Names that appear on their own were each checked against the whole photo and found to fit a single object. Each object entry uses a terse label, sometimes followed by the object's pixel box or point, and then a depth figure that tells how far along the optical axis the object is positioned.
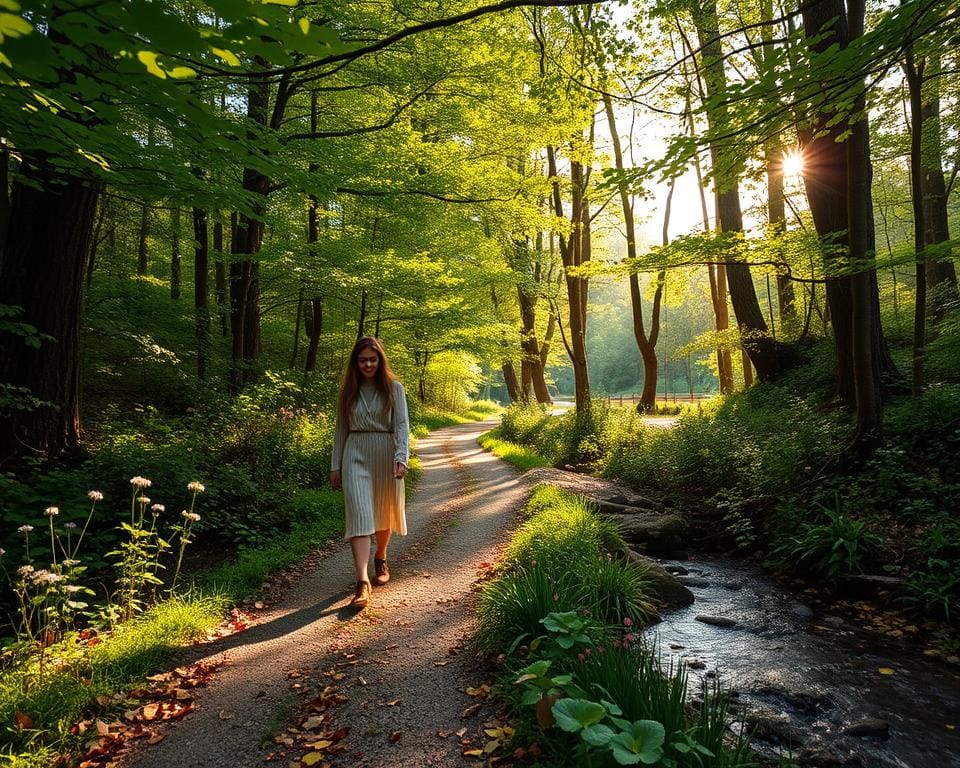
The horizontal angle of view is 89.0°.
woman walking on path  4.39
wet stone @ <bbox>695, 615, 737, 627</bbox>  4.50
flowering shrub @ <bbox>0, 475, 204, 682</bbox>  2.92
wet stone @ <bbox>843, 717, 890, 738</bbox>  3.01
